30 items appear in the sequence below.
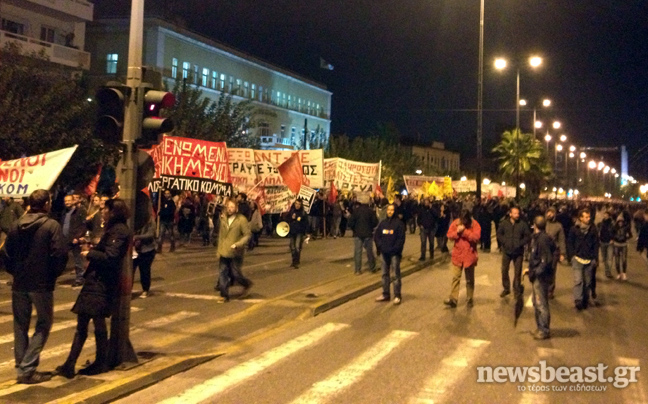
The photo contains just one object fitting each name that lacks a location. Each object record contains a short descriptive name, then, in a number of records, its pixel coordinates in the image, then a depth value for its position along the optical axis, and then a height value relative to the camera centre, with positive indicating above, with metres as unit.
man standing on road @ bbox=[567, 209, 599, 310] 12.19 -0.30
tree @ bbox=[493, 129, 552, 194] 55.34 +6.50
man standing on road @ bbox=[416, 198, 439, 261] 19.44 +0.27
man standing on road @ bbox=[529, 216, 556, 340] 9.67 -0.55
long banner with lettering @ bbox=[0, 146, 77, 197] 11.05 +0.83
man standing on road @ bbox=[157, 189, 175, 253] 19.58 +0.31
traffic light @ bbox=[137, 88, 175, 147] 7.56 +1.22
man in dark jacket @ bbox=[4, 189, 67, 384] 6.59 -0.53
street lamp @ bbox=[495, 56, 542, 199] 27.56 +7.06
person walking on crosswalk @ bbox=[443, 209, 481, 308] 12.23 -0.24
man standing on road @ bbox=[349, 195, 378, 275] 15.73 +0.11
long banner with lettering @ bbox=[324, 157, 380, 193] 28.11 +2.38
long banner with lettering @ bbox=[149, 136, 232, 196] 18.73 +1.68
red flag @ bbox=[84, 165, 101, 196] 17.00 +0.99
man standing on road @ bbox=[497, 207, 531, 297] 12.90 -0.04
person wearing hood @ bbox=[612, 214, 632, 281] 16.78 -0.07
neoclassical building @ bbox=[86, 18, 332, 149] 52.25 +13.92
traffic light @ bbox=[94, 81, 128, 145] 7.43 +1.23
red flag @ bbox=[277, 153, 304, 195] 21.28 +1.78
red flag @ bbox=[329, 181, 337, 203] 28.14 +1.57
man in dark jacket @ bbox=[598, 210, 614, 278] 16.91 +0.04
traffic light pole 7.20 +0.47
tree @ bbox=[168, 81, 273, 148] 28.47 +4.74
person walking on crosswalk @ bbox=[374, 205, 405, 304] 12.27 -0.24
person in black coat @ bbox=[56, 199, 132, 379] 6.80 -0.64
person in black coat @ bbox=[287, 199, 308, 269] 16.69 +0.06
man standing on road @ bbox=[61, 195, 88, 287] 12.88 -0.01
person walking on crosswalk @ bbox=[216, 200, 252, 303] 11.80 -0.32
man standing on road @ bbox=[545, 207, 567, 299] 14.18 +0.20
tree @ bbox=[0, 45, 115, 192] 18.17 +2.99
